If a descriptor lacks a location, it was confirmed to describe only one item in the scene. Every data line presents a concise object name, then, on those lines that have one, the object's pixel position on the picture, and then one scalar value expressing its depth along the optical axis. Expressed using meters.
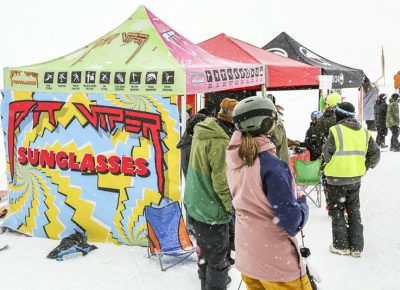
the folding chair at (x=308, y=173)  7.44
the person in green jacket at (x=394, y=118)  12.89
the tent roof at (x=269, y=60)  9.64
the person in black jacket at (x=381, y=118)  13.78
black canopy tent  12.05
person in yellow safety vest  5.14
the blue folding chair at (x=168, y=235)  5.29
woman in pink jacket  2.52
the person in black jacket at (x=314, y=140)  8.49
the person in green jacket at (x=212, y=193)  3.76
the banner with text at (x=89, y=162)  5.94
